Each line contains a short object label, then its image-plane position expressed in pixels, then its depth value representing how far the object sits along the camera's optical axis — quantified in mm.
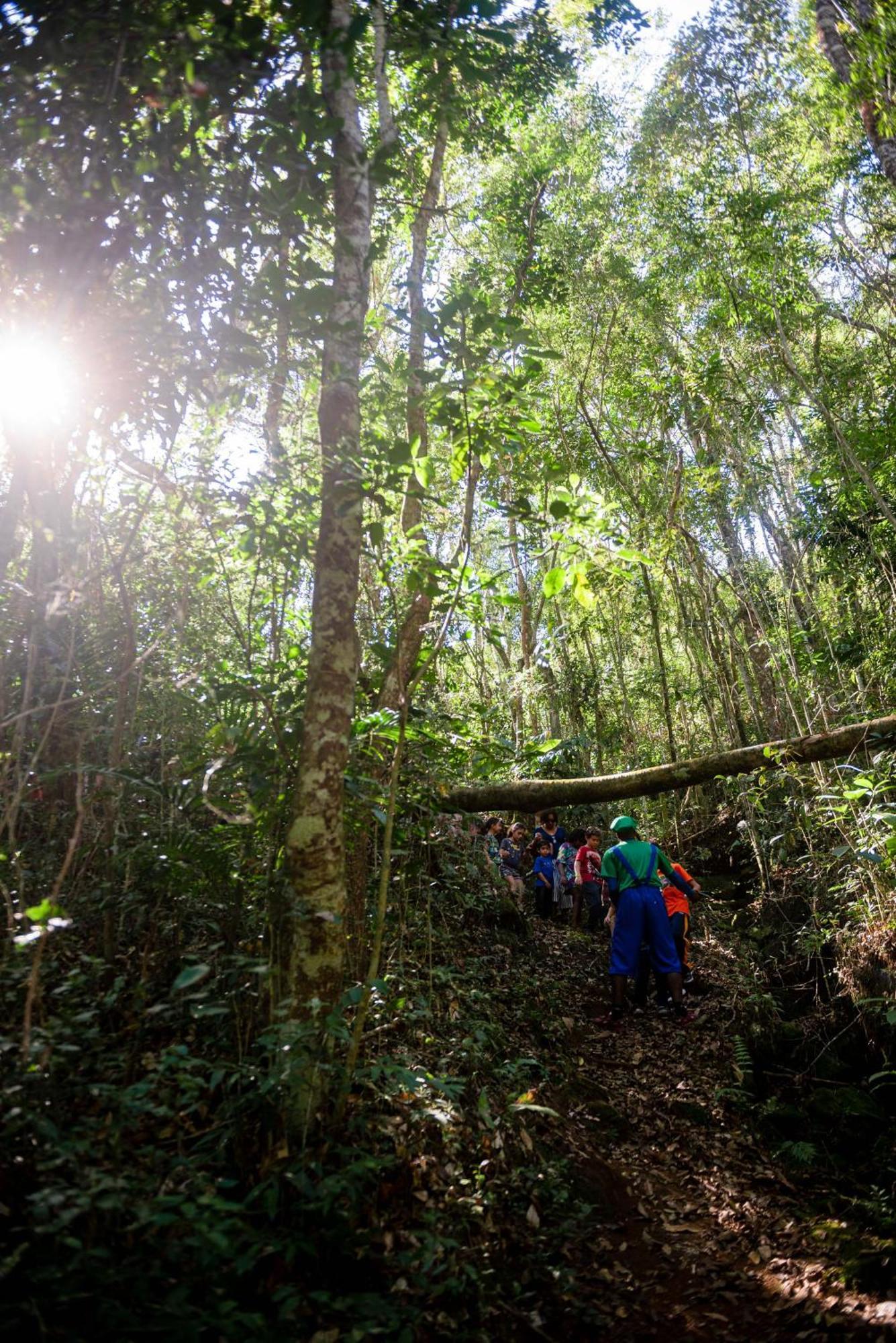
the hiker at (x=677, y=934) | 6797
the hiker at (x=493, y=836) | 8602
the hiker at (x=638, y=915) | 6555
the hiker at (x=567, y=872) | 10883
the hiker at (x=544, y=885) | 10547
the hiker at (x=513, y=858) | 9703
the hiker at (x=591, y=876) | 9844
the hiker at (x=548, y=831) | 11062
